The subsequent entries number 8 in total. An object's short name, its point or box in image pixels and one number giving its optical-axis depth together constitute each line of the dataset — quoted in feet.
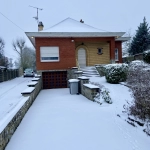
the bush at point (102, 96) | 24.63
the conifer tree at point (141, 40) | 80.02
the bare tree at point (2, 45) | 128.26
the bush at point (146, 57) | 47.80
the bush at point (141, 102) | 15.05
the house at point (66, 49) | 49.98
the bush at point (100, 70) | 46.03
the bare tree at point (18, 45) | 156.66
